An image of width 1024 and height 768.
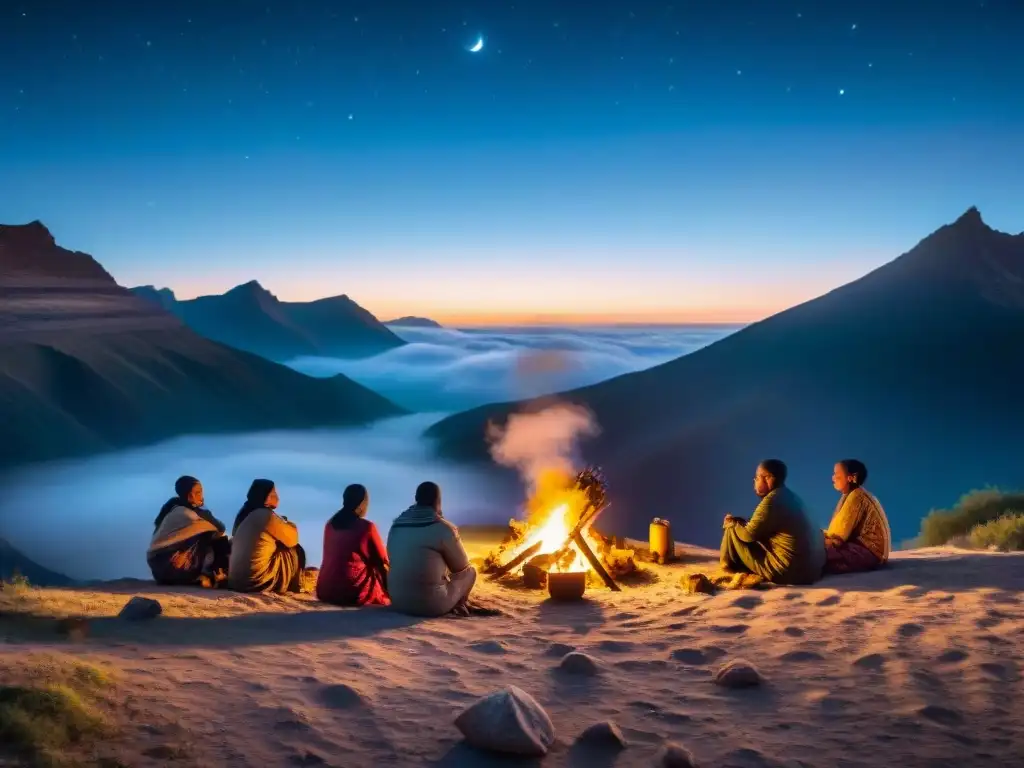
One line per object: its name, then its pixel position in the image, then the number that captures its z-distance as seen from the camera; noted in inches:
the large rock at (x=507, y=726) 147.5
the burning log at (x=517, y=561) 385.4
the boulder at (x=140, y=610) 229.1
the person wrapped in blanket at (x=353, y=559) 283.1
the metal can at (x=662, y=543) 423.5
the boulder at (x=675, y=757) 144.4
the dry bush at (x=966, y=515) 591.8
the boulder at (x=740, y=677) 188.7
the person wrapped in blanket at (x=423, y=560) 266.8
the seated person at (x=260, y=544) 289.9
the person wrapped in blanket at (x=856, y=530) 309.0
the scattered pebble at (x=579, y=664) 204.4
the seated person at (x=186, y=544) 297.1
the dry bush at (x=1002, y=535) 442.3
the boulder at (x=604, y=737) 155.0
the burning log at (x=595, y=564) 360.8
